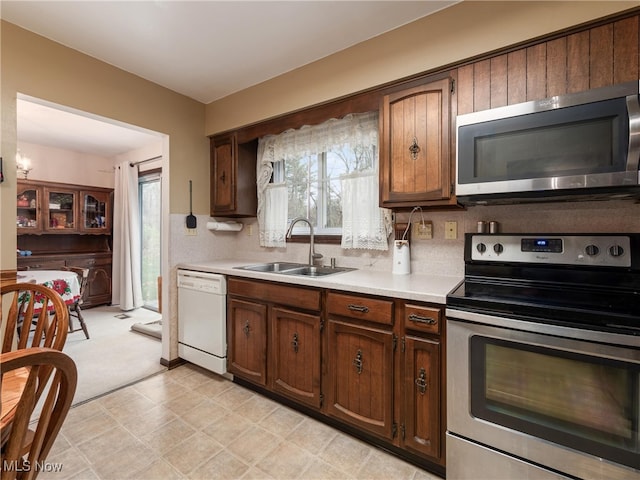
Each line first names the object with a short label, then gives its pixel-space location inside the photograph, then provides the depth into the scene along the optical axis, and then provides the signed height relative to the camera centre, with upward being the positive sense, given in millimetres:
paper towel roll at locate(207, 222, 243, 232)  2893 +109
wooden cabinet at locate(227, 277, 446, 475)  1442 -697
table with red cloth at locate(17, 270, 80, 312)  2831 -413
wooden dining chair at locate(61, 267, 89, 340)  3301 -693
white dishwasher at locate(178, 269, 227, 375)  2312 -660
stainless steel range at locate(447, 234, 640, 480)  1078 -513
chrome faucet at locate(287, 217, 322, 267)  2430 -140
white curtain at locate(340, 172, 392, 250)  2186 +161
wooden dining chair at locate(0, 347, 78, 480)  650 -411
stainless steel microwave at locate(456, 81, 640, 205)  1190 +381
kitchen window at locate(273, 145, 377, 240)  2377 +488
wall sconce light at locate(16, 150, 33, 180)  3957 +984
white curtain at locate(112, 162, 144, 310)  4488 -32
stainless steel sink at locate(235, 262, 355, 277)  2348 -259
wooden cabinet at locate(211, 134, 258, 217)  2771 +565
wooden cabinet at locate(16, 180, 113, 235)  4098 +440
